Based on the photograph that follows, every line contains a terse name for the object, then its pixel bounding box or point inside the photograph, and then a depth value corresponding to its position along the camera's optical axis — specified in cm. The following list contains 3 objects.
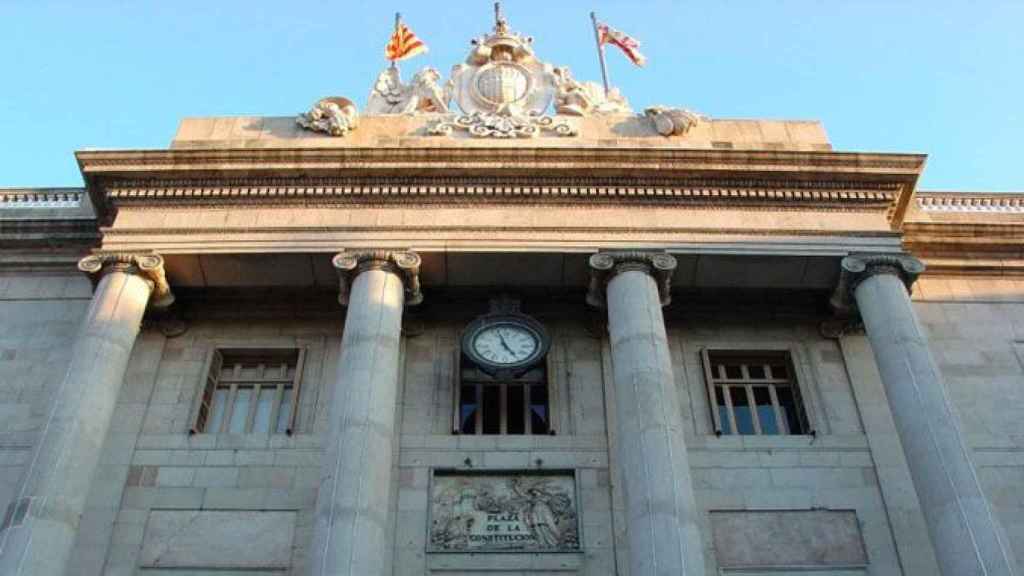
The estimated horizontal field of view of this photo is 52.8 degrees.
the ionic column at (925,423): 1644
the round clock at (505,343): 2044
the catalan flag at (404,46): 2664
